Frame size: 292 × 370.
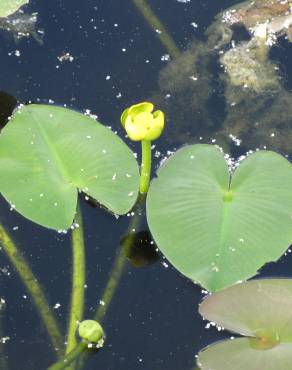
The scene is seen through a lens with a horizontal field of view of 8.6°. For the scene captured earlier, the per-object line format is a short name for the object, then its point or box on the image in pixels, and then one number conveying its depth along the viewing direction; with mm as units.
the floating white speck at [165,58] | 2036
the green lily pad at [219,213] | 1830
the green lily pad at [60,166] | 1869
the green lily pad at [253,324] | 1797
